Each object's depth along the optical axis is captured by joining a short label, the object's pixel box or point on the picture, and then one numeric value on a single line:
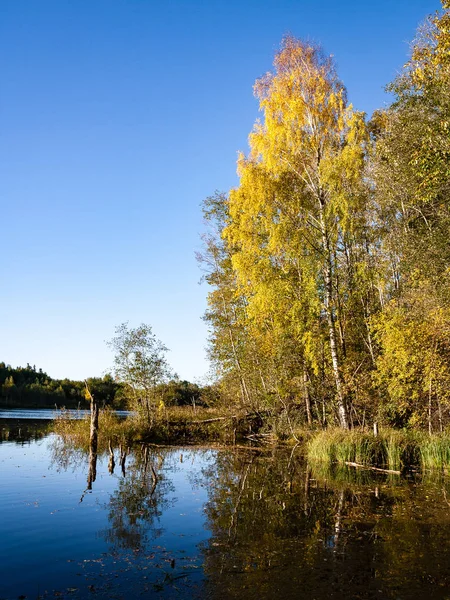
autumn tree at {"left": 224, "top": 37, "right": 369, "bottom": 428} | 20.91
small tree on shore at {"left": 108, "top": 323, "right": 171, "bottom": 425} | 28.12
